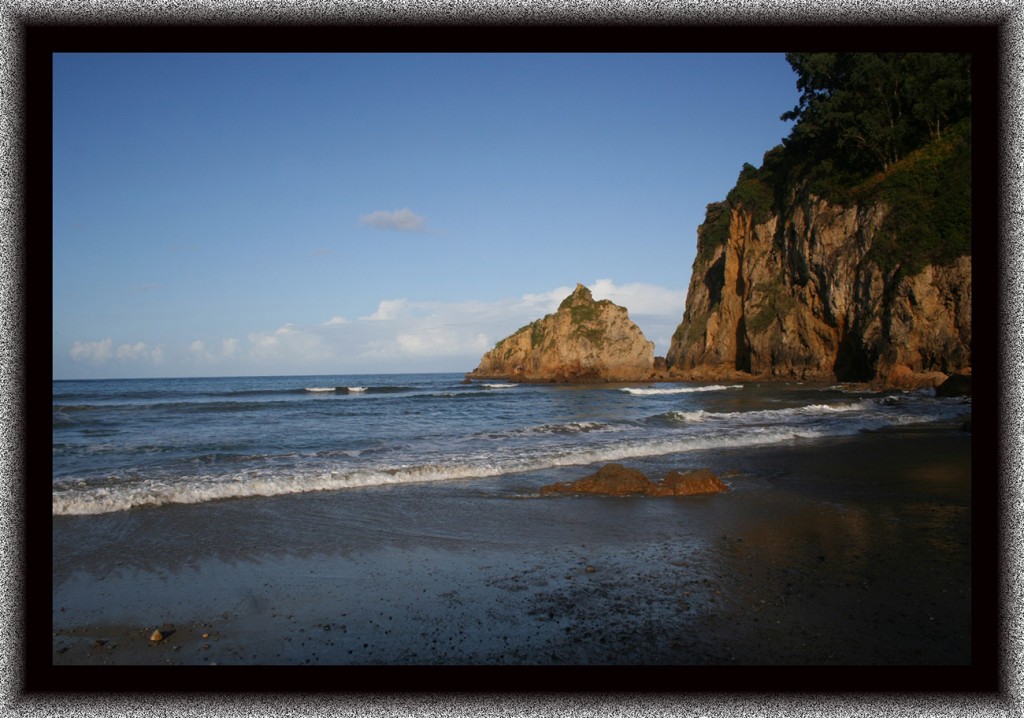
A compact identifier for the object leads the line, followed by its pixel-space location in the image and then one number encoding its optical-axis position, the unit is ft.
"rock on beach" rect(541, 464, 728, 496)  27.55
